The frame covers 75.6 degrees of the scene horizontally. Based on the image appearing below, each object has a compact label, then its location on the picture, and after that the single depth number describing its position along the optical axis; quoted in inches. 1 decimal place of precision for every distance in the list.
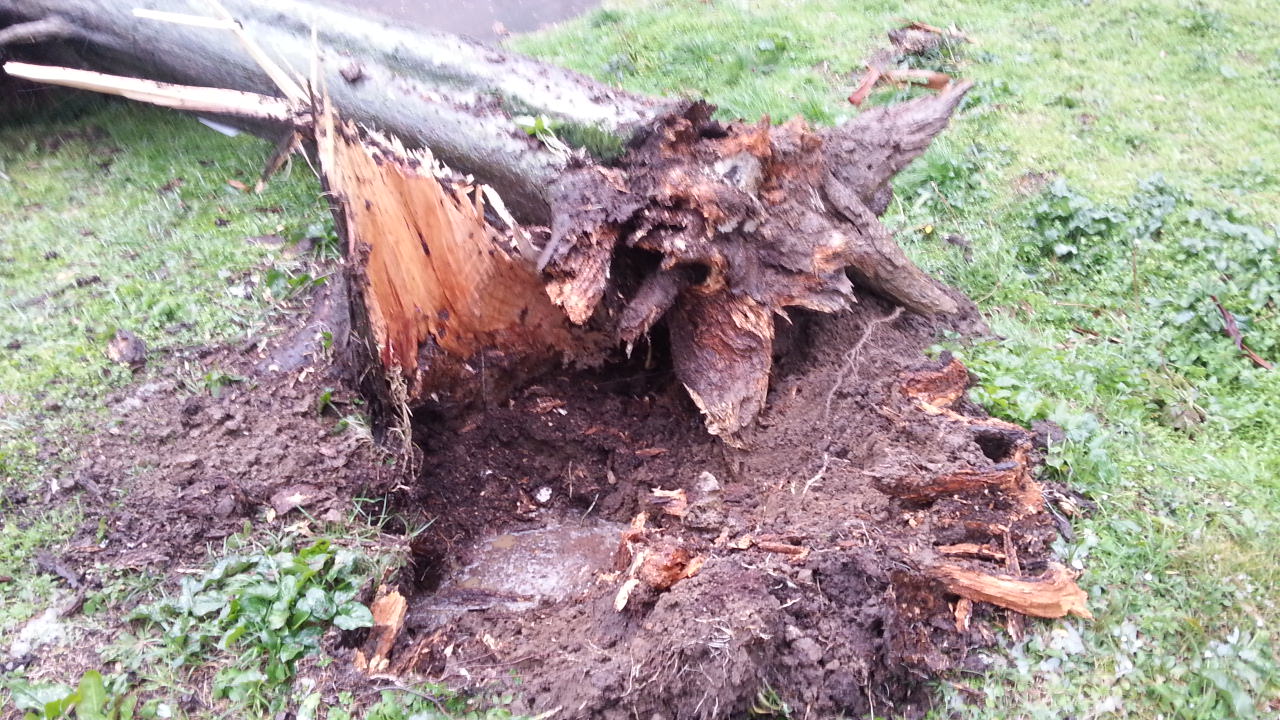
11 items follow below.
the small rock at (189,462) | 104.3
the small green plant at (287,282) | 137.3
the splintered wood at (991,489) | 87.4
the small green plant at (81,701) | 79.3
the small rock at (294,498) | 100.0
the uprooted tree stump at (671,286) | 92.8
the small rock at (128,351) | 122.1
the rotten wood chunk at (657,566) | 93.0
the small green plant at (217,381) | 116.3
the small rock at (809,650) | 83.3
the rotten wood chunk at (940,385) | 109.1
